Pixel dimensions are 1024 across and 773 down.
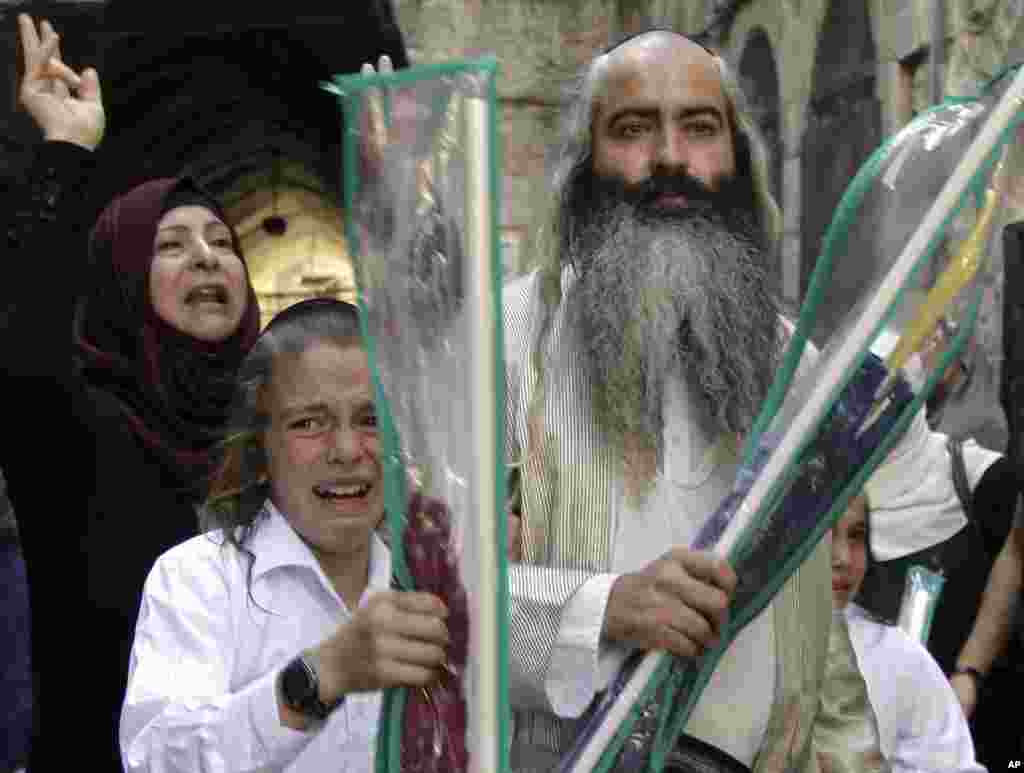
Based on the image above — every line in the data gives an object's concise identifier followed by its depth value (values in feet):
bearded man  7.31
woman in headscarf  9.15
